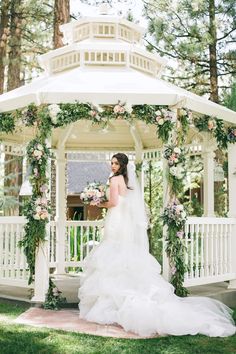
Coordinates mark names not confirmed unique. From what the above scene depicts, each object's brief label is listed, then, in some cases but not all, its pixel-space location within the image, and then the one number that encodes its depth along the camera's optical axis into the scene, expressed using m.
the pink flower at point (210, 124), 9.01
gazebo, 8.32
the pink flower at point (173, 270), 8.44
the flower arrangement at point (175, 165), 8.41
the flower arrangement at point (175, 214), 8.34
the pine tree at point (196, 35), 16.31
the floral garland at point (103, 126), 8.23
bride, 6.84
